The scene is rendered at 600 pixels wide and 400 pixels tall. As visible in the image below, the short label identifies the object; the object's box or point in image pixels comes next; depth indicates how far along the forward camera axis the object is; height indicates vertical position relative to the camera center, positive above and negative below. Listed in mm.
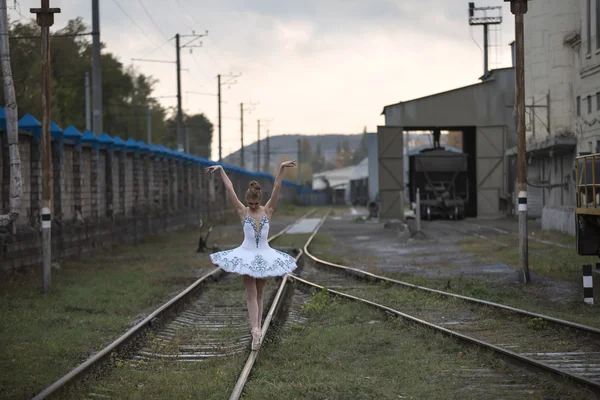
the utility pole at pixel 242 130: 88706 +6669
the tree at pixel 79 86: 51125 +9100
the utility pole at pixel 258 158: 101388 +4126
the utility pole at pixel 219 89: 71188 +8739
